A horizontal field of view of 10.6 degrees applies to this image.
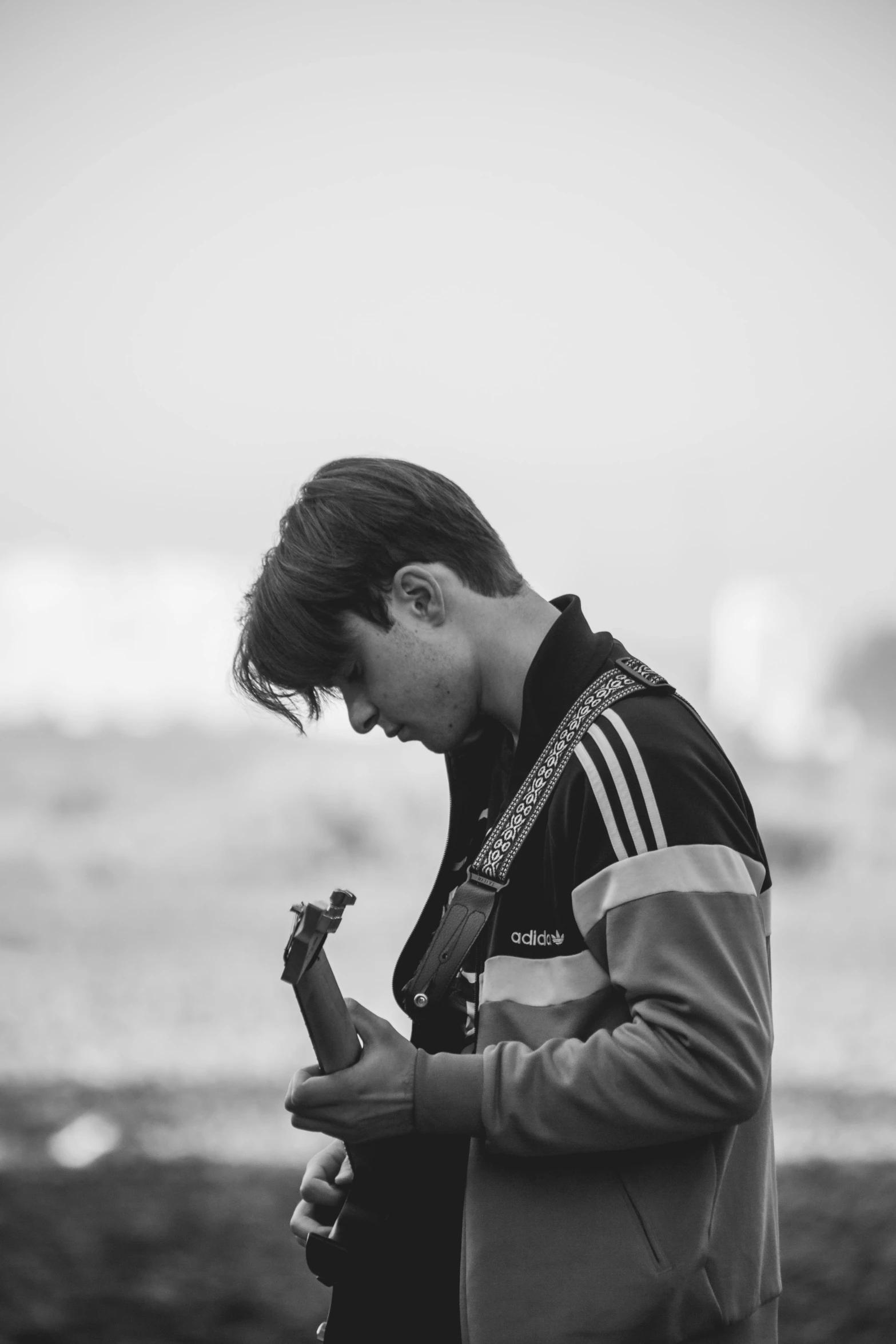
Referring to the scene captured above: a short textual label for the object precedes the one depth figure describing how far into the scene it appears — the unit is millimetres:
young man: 4109
